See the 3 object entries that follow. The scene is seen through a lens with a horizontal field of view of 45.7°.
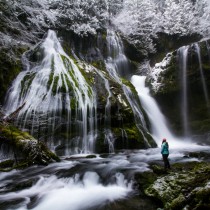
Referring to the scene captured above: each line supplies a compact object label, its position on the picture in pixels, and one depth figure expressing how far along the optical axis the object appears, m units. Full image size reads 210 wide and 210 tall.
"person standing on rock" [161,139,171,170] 8.02
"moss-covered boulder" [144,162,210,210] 4.56
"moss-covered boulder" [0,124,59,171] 9.49
